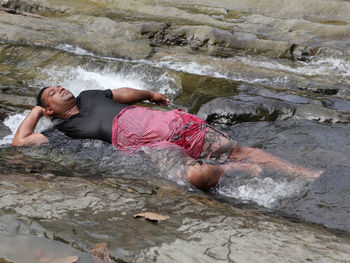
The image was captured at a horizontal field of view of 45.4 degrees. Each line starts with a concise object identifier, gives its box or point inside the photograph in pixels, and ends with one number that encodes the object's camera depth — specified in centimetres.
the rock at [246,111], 548
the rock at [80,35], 871
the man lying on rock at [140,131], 439
